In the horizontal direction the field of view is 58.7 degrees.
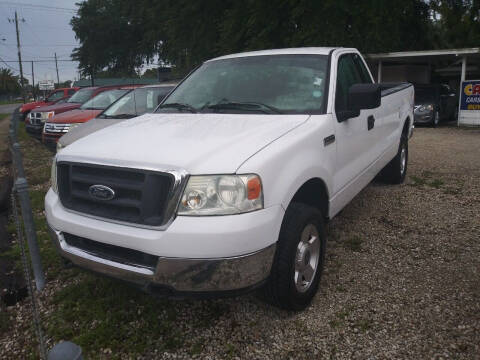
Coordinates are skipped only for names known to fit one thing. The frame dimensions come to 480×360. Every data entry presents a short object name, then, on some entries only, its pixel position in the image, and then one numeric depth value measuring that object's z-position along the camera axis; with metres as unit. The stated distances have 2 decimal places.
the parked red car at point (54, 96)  19.12
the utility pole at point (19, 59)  43.54
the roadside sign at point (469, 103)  14.95
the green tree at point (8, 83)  91.69
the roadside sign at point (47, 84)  51.62
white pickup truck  2.34
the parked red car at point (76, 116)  8.66
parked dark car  14.77
